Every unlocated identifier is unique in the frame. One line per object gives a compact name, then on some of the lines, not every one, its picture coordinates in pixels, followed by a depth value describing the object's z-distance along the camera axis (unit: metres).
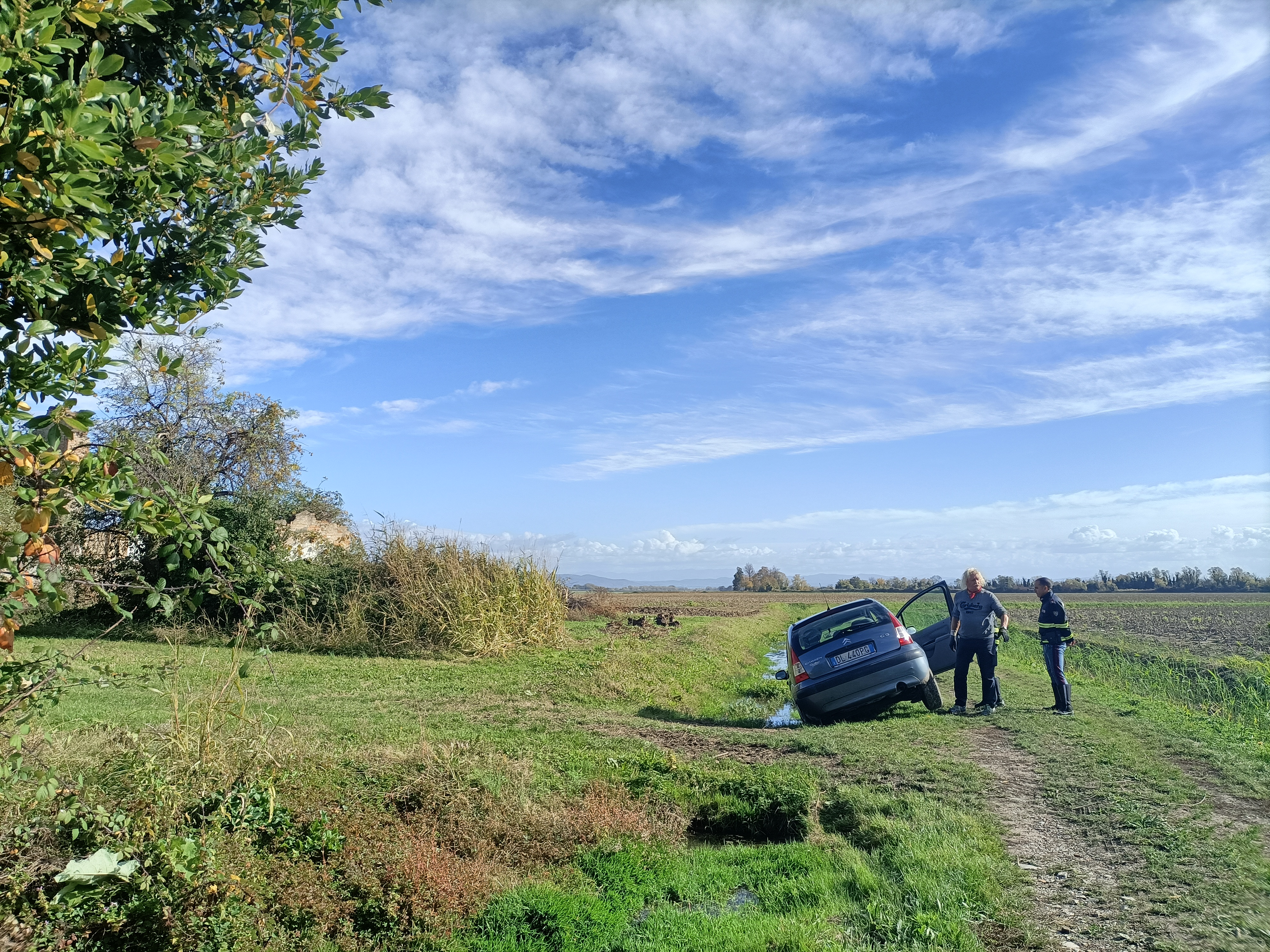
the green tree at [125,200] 2.37
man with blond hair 11.59
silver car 10.88
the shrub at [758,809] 7.18
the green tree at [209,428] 26.03
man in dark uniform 11.34
